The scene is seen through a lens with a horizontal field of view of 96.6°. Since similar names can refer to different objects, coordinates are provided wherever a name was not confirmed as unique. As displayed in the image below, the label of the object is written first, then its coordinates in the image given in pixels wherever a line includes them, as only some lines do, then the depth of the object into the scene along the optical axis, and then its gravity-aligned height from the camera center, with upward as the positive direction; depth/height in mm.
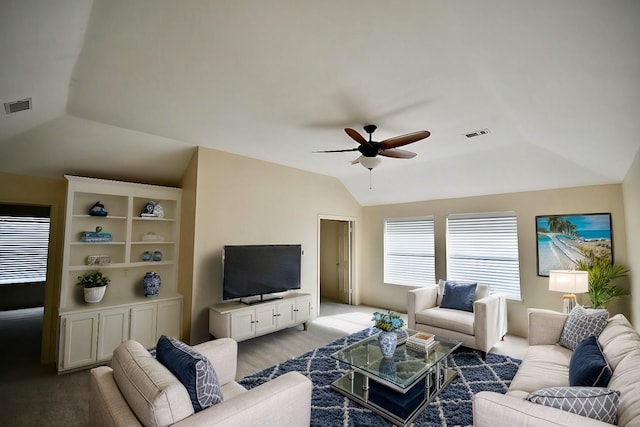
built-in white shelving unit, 3307 -449
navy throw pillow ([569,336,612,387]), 1740 -816
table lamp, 3494 -524
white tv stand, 3777 -1129
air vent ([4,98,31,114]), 2377 +1118
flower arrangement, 2807 -828
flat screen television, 3996 -480
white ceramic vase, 3520 -713
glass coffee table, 2426 -1355
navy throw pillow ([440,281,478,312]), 4102 -833
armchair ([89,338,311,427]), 1354 -865
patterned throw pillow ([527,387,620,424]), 1411 -828
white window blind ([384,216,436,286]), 5641 -258
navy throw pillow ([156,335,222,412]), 1511 -750
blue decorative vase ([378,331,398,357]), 2792 -1016
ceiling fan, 2628 +941
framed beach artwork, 3850 +11
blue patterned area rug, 2379 -1485
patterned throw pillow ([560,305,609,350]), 2543 -782
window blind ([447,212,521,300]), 4645 -188
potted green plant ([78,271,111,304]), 3523 -607
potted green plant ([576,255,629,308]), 3568 -549
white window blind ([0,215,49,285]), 6027 -266
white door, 6602 -554
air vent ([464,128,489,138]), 3282 +1250
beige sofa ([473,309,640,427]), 1382 -867
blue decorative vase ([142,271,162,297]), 3945 -650
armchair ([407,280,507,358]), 3568 -1066
